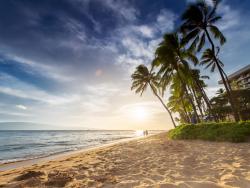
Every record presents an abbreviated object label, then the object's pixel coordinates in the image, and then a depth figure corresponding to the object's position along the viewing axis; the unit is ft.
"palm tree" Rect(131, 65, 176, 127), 85.56
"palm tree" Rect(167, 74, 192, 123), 66.81
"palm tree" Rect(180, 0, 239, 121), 50.06
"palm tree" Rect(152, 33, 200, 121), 59.21
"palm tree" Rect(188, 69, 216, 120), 92.17
